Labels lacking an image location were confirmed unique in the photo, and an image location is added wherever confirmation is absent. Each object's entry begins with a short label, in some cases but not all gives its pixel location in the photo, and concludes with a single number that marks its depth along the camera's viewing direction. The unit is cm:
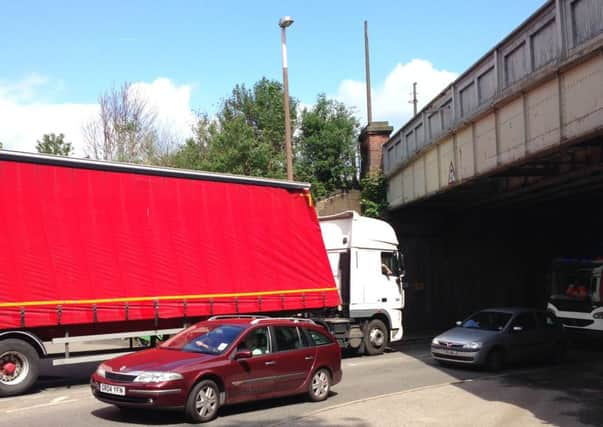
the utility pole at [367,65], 4066
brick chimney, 2780
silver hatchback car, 1545
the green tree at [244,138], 3297
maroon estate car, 880
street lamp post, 2298
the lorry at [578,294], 2009
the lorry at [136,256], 1163
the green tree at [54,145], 5444
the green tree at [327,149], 4062
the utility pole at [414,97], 6494
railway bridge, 1246
